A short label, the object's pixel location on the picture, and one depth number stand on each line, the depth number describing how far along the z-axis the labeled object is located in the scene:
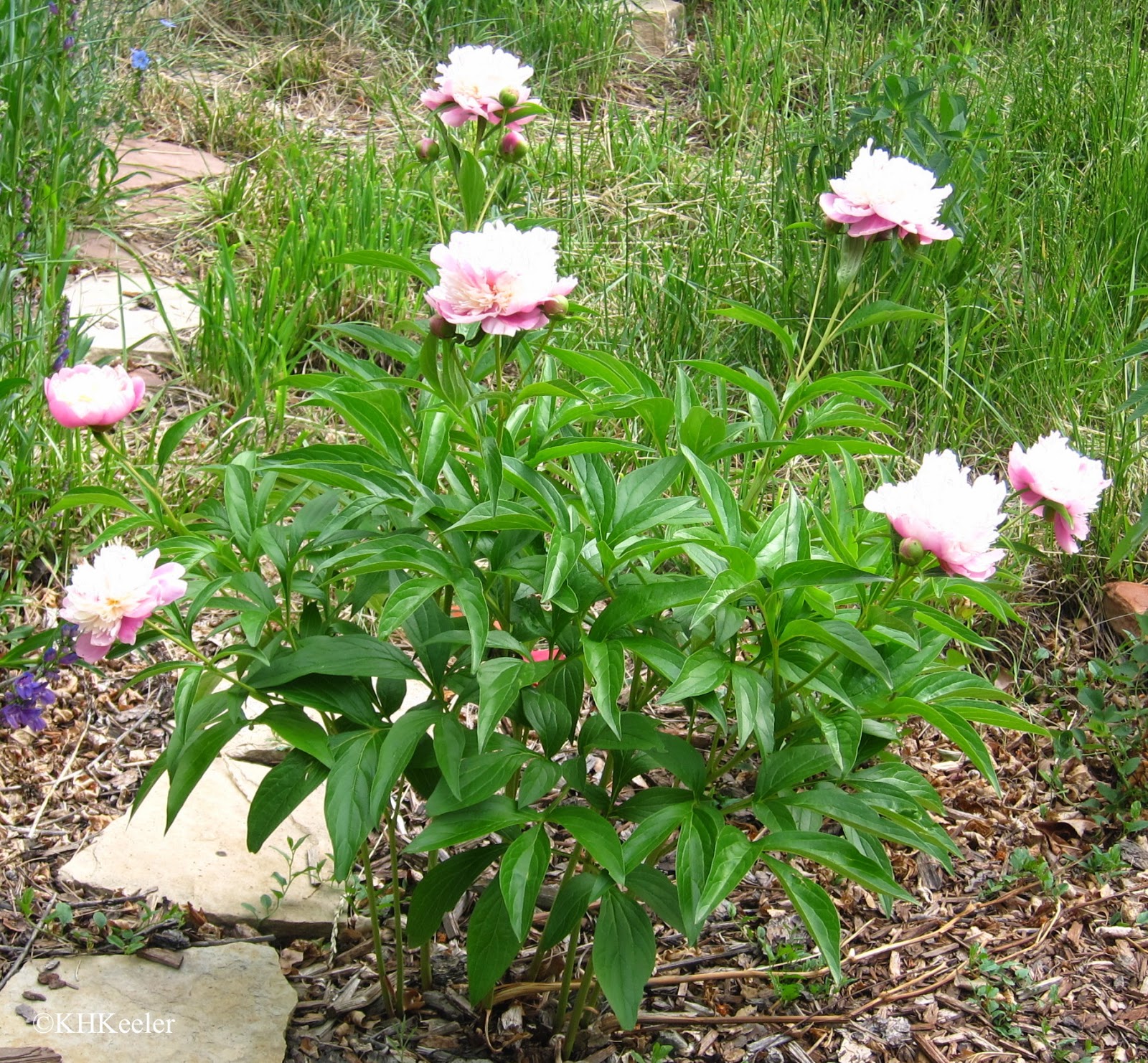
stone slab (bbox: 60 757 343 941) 1.80
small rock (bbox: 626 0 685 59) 4.65
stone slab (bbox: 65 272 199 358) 2.96
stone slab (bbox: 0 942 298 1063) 1.51
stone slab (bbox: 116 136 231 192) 3.65
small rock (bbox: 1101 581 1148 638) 2.45
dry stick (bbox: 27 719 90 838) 1.95
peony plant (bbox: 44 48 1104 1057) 1.20
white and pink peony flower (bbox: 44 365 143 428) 1.31
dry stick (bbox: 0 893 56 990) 1.62
